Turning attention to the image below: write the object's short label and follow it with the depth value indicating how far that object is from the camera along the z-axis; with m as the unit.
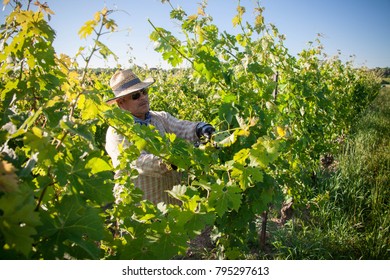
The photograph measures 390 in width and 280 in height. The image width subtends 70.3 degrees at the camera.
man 2.79
